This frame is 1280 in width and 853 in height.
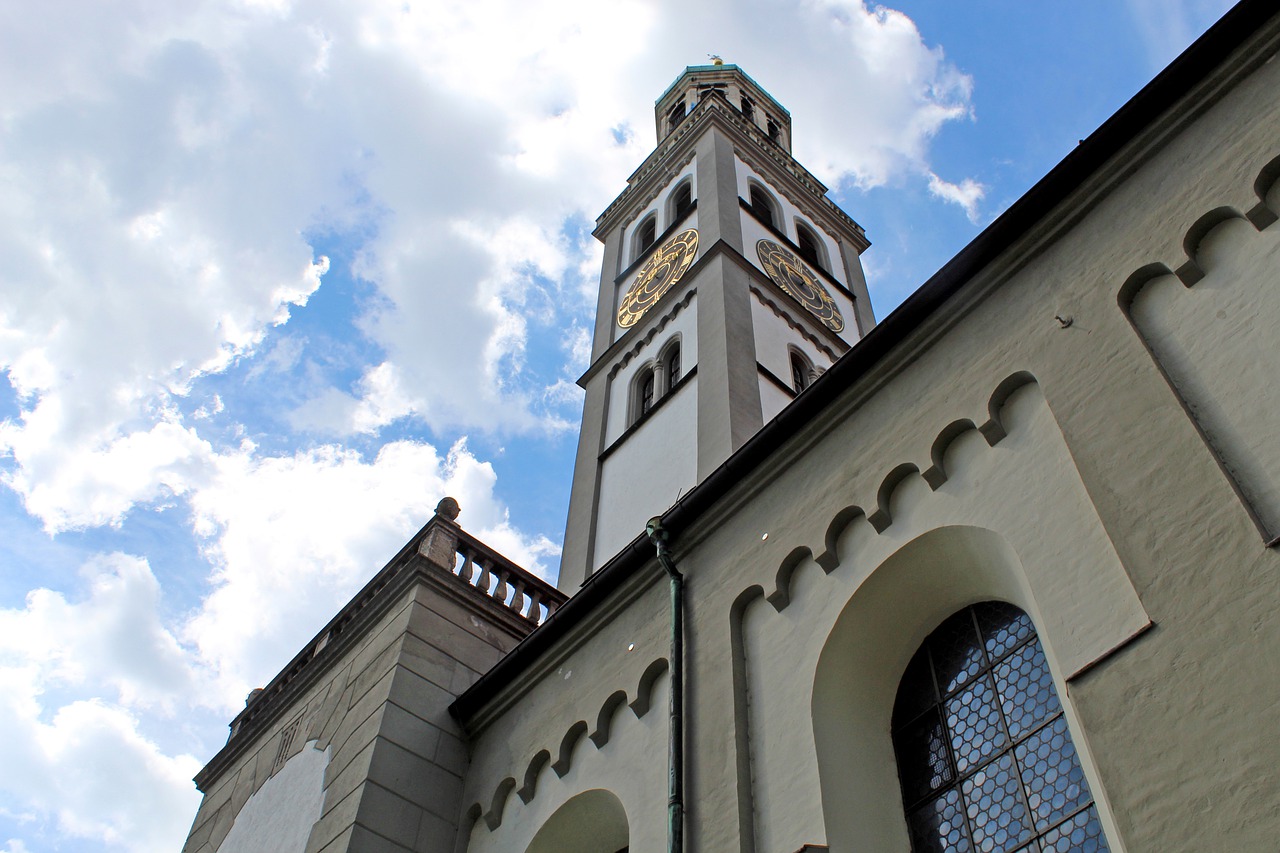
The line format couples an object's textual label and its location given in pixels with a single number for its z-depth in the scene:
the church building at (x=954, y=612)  5.43
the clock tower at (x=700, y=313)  15.64
